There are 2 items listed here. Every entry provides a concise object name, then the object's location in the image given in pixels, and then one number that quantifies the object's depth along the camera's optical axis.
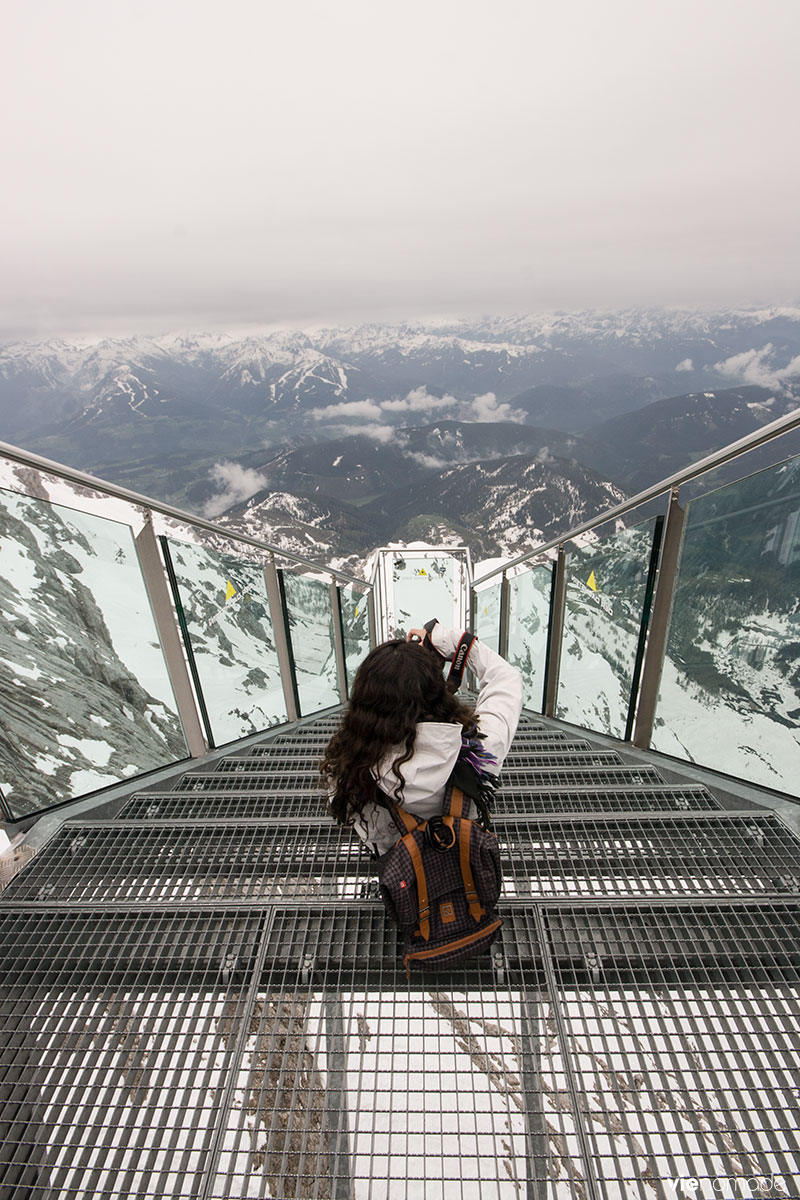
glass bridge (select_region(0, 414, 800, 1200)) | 1.15
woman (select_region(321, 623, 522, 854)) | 1.48
